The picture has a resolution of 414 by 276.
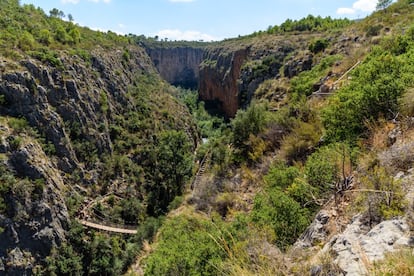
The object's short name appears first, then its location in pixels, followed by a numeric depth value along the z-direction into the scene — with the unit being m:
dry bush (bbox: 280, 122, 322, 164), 13.23
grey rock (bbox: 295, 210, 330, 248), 6.00
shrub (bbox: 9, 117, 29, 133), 26.28
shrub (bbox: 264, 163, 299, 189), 10.73
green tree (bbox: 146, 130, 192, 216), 37.19
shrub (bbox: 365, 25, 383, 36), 27.72
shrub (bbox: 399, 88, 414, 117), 7.89
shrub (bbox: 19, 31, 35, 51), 32.03
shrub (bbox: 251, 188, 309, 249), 7.69
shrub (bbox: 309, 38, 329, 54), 37.92
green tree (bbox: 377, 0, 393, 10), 37.75
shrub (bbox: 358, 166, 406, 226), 4.90
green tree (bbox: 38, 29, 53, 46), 36.28
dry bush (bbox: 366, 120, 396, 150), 7.70
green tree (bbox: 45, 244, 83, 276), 24.58
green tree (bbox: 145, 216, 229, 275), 8.76
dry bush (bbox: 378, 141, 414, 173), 5.96
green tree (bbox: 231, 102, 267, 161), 20.52
